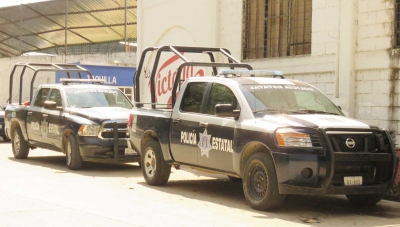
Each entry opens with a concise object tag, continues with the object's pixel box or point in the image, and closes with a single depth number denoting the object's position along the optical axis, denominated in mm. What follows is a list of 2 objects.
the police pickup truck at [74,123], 13711
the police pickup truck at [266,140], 8648
